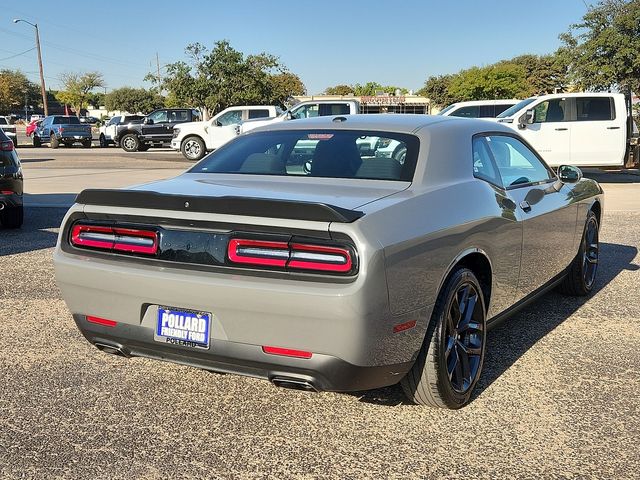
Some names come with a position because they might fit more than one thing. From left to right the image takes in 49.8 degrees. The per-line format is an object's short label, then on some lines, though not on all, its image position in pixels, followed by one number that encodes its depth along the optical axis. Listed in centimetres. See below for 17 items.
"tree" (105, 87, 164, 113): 8756
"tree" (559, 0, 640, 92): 2098
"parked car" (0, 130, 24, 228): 840
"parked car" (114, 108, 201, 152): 2978
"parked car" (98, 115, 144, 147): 3391
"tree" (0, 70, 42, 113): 8934
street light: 4769
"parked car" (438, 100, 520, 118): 1891
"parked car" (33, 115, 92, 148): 3412
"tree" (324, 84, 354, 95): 10831
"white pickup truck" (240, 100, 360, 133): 2018
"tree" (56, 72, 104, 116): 9500
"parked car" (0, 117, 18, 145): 3256
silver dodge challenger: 285
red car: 4075
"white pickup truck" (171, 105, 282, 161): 2352
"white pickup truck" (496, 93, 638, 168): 1541
